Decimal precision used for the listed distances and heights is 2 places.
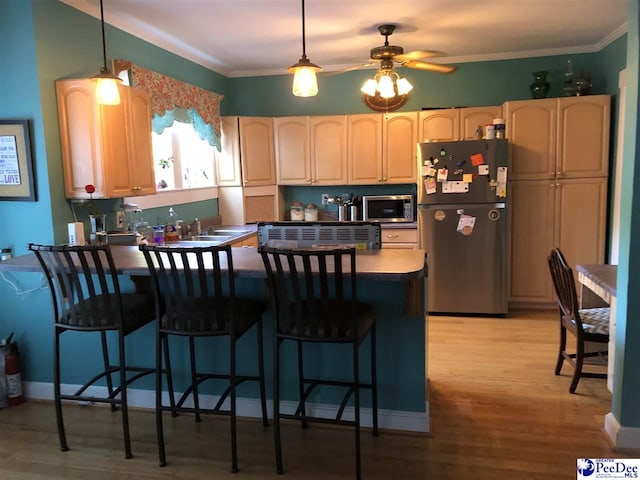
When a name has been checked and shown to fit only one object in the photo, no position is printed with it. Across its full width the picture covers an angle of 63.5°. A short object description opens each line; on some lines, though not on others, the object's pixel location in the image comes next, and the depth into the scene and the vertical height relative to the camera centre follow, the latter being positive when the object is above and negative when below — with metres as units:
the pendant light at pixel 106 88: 2.83 +0.54
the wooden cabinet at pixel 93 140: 3.15 +0.30
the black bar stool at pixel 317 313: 2.19 -0.59
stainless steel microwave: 5.24 -0.28
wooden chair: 3.04 -0.88
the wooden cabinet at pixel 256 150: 5.30 +0.35
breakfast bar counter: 2.61 -0.85
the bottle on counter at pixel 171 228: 4.33 -0.35
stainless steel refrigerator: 4.59 -0.40
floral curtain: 3.94 +0.74
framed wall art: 3.07 +0.17
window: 4.63 +0.26
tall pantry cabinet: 4.64 -0.06
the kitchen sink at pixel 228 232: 4.89 -0.45
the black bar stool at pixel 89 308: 2.45 -0.59
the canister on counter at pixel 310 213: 5.64 -0.33
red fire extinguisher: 3.11 -1.09
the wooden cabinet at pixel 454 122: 4.92 +0.54
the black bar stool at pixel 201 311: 2.33 -0.60
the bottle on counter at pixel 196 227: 4.83 -0.39
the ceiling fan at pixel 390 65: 3.57 +0.83
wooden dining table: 2.73 -0.61
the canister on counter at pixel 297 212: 5.69 -0.32
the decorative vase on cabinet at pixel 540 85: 4.84 +0.85
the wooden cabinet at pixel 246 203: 5.44 -0.20
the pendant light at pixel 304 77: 2.69 +0.55
